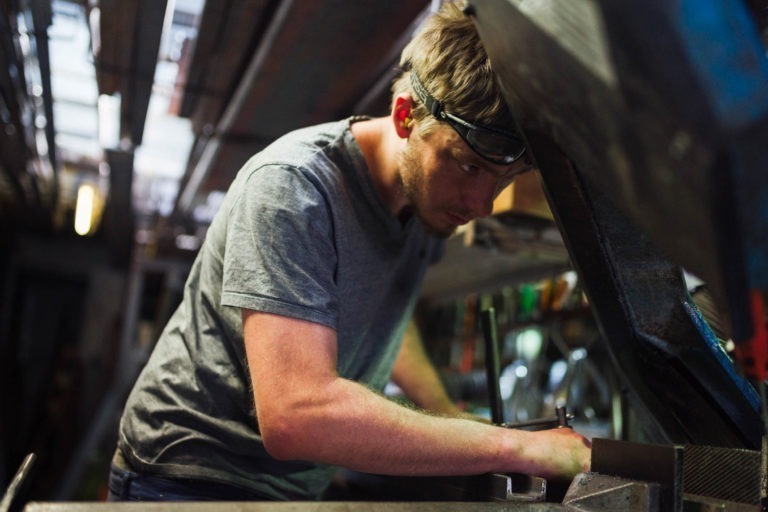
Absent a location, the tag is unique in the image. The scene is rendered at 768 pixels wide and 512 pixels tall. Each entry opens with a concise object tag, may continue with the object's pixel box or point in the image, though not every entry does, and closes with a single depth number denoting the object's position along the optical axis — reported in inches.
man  38.9
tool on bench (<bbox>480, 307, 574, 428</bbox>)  50.2
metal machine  21.1
